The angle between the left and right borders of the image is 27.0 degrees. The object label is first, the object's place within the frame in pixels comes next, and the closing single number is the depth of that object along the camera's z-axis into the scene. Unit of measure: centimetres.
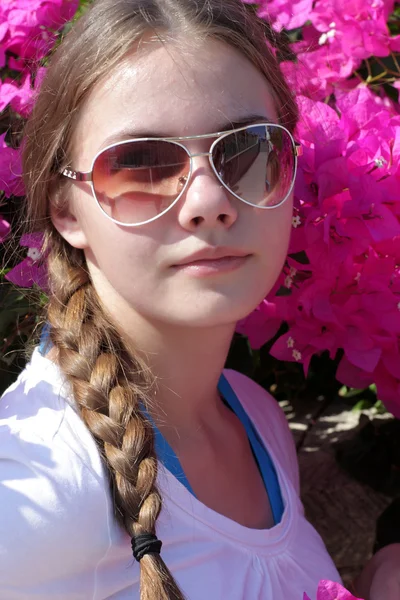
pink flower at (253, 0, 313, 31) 183
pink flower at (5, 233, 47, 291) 155
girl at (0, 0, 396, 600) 112
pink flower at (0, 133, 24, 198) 157
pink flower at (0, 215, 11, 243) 161
